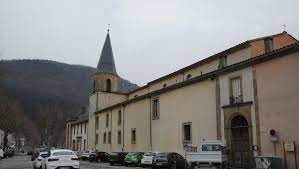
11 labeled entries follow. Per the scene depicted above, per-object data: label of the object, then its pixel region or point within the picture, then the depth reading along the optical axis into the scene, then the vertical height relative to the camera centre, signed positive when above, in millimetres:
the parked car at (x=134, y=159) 25302 -3589
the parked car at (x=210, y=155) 17296 -2250
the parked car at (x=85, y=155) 35396 -4532
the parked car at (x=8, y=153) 42205 -5340
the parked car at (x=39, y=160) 18133 -2710
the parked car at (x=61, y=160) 15270 -2190
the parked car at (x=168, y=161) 20883 -3140
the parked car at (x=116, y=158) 27292 -3767
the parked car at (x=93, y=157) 33057 -4389
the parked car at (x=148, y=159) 22969 -3297
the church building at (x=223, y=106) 17110 +1172
